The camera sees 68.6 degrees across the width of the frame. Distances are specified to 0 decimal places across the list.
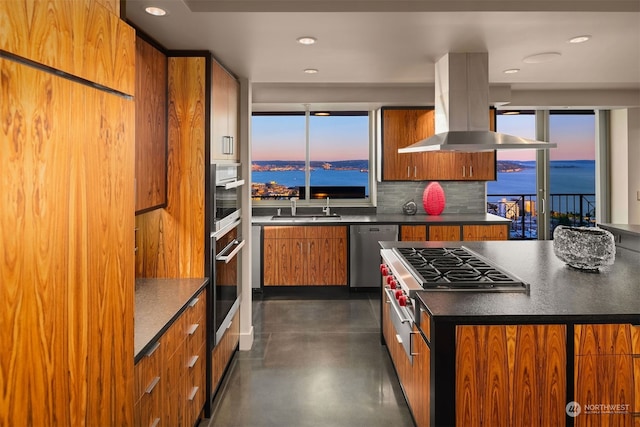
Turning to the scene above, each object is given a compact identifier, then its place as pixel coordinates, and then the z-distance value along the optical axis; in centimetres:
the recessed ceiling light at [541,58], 323
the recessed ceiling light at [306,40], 279
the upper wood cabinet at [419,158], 589
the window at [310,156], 659
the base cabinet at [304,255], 563
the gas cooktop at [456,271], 232
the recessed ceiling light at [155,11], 223
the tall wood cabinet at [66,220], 95
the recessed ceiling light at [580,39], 282
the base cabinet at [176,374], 186
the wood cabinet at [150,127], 240
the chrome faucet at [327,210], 634
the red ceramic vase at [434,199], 612
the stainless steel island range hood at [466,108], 321
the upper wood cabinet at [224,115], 297
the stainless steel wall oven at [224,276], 292
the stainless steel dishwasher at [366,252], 562
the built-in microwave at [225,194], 290
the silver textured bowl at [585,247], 266
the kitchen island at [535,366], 189
